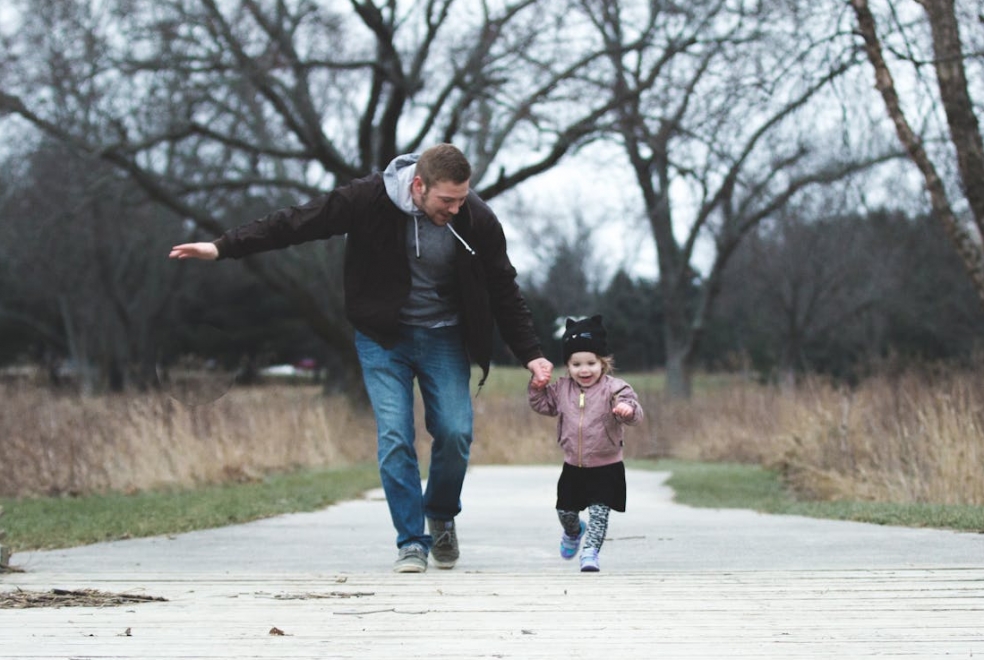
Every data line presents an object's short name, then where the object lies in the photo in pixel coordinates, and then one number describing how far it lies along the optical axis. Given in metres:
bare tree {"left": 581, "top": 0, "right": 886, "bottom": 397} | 13.23
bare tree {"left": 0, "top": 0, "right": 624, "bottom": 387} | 21.67
